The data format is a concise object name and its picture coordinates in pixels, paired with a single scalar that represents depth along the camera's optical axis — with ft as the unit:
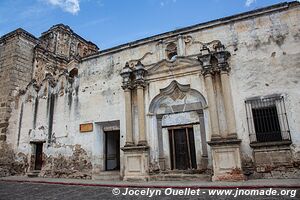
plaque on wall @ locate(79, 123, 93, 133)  35.72
